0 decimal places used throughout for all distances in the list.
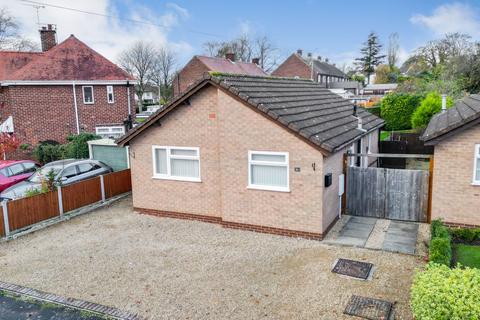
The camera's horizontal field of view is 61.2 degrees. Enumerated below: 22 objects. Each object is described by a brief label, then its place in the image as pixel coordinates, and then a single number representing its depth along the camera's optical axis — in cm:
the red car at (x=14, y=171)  1678
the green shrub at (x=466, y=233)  1076
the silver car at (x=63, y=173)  1499
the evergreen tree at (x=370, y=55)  8700
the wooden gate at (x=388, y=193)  1228
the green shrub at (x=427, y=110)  2667
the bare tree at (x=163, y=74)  6812
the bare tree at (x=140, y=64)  6600
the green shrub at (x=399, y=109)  3266
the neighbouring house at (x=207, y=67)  5026
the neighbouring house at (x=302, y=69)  6550
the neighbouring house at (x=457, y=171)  1098
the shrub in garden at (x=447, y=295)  551
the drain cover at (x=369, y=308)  737
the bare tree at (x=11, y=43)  4944
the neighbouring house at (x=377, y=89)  6881
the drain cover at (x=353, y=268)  901
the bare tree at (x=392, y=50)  7862
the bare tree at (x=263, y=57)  7825
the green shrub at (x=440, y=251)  841
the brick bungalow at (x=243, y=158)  1117
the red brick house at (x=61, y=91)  2395
